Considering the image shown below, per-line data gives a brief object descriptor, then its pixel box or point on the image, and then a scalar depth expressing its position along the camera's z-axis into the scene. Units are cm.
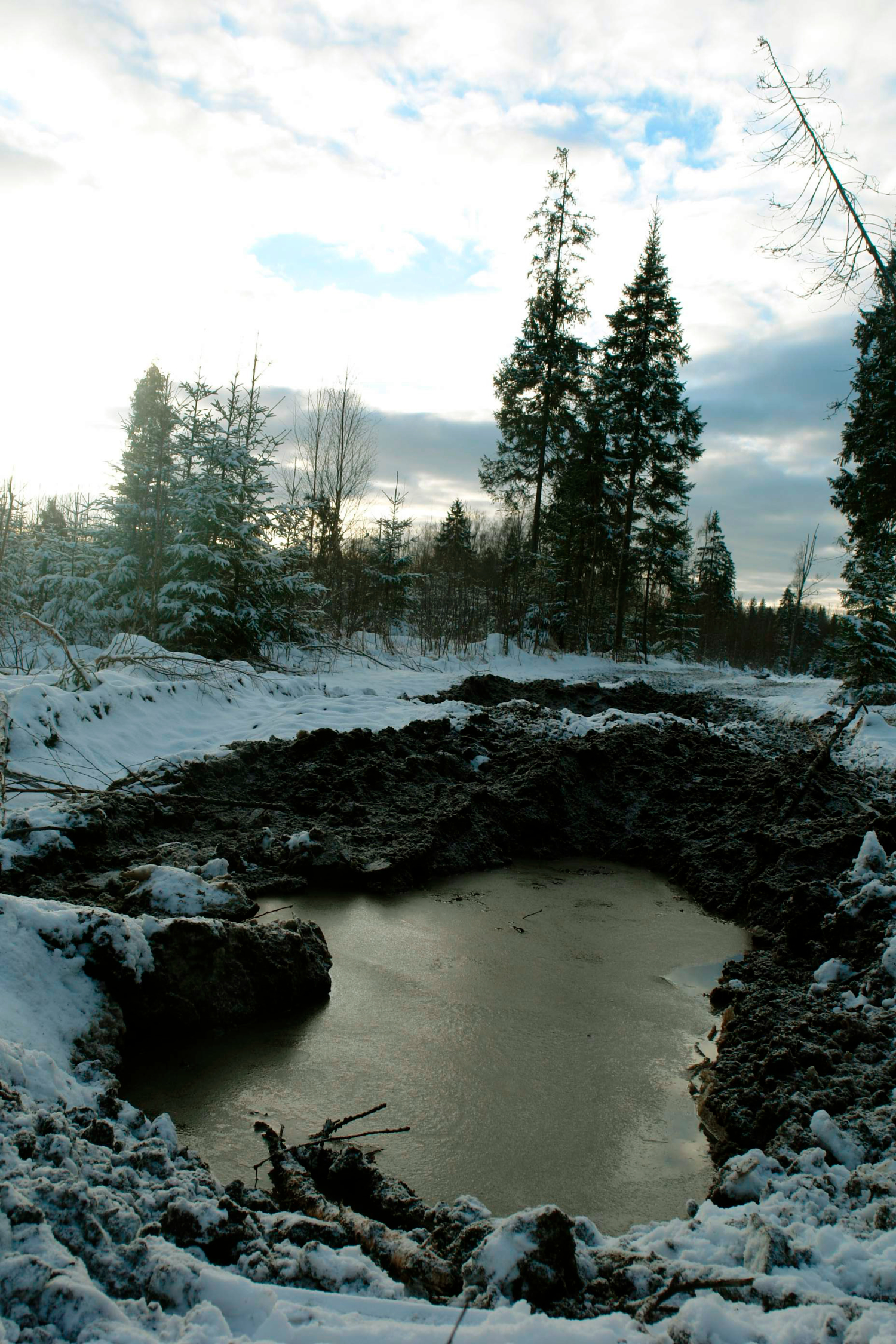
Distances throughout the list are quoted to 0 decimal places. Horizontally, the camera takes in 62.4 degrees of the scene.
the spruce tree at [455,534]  3247
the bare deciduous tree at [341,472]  2273
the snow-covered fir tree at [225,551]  1095
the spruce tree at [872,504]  1208
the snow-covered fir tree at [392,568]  1892
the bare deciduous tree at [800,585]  3559
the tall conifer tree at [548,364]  2195
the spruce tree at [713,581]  4316
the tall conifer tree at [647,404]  2281
